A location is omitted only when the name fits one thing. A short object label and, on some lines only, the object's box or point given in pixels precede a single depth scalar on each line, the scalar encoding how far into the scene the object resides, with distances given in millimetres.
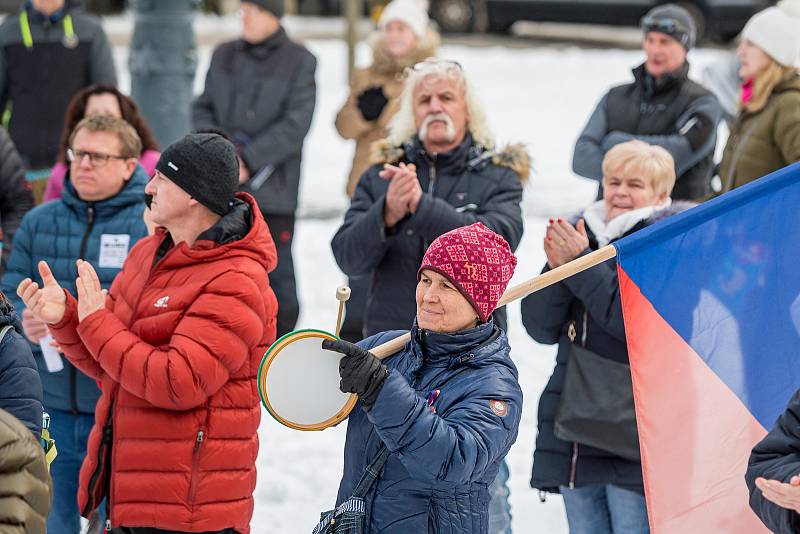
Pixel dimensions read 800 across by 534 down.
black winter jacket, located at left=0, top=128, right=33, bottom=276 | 12461
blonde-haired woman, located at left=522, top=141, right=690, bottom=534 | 9039
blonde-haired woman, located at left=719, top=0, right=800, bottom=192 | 11711
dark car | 38687
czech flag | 7812
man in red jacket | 7852
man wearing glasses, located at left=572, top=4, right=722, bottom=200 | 12484
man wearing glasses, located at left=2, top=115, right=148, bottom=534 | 9664
